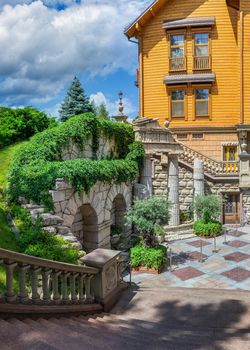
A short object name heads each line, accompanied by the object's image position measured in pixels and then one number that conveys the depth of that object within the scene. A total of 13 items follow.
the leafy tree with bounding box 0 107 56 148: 17.56
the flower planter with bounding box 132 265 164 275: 13.88
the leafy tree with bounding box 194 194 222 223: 18.69
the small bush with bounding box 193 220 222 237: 18.91
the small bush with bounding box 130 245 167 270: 13.93
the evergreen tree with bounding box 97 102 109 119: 57.04
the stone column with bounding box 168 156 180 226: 19.48
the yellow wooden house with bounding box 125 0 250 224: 22.88
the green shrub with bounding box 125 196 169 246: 13.98
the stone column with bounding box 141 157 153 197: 18.50
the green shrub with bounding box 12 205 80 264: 8.27
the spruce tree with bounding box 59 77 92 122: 29.05
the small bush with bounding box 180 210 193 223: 20.75
